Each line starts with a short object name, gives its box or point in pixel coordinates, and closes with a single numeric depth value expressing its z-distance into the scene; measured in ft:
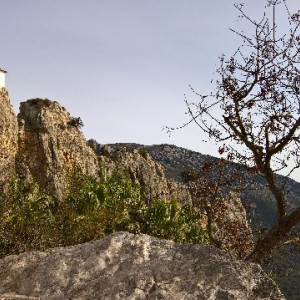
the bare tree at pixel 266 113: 25.14
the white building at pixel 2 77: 217.97
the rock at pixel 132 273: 17.99
